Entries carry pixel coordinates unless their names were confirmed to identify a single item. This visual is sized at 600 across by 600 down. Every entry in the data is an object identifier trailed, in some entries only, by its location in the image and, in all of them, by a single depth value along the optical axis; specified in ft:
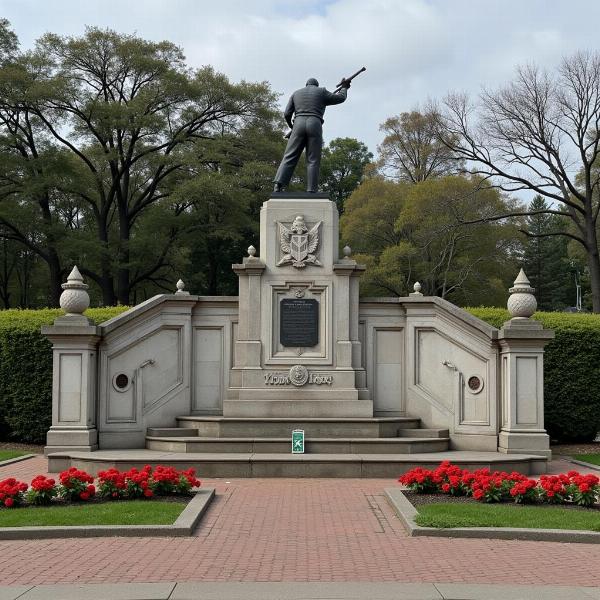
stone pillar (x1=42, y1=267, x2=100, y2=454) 51.78
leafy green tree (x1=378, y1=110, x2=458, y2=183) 185.98
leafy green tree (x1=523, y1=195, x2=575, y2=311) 279.90
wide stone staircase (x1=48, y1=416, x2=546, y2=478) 45.91
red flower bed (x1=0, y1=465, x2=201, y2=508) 35.20
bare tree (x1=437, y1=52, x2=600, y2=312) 113.29
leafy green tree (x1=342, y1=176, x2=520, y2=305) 147.74
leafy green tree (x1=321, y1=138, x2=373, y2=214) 228.02
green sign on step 48.29
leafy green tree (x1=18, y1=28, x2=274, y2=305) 137.18
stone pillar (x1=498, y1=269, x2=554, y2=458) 51.90
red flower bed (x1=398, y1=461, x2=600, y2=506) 35.86
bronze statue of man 58.03
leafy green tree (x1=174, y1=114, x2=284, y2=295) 134.62
